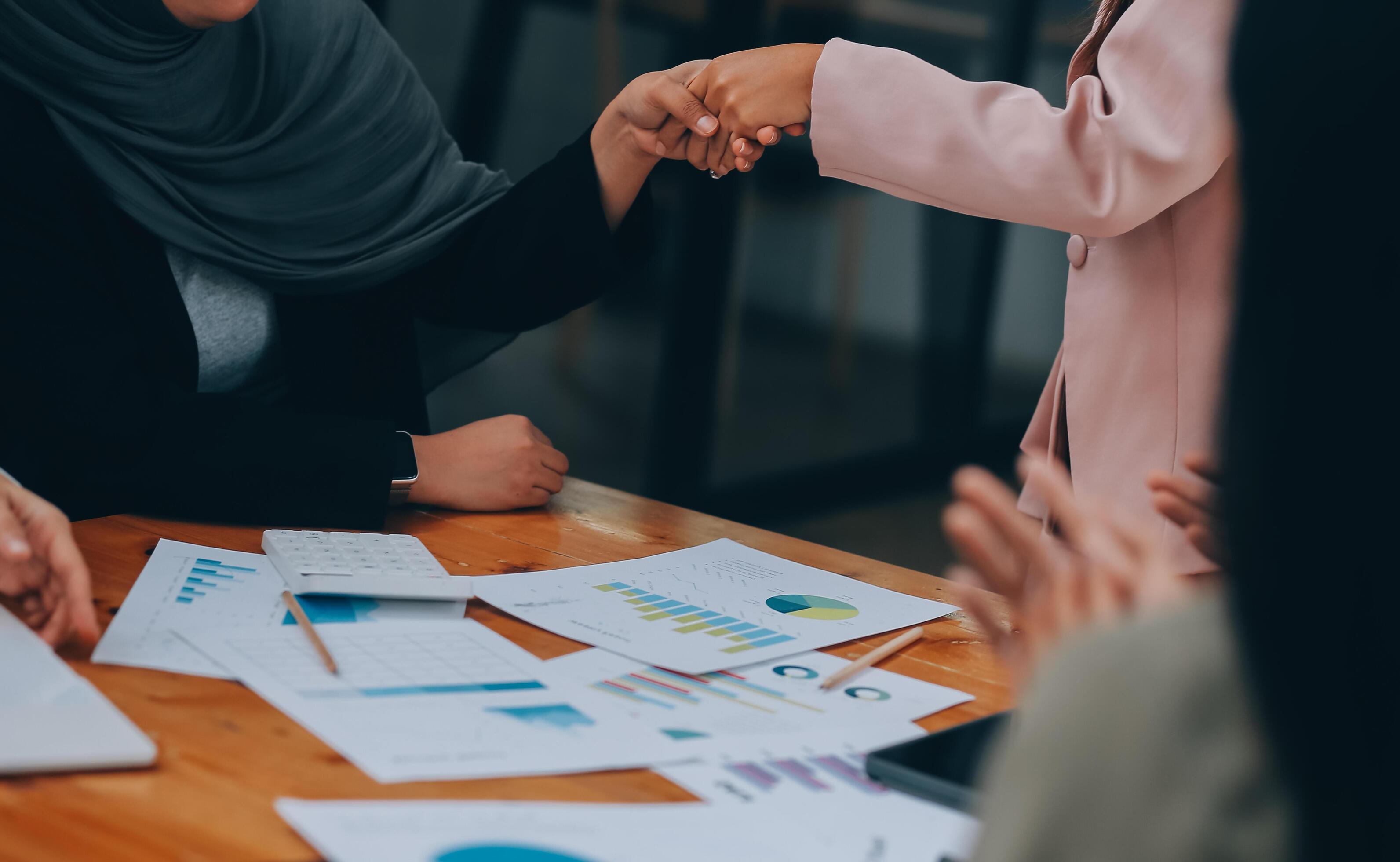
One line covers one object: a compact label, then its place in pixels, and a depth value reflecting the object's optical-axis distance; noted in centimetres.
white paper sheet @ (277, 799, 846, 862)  188
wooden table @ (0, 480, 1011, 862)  189
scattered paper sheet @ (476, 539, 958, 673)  214
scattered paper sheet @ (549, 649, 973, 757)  203
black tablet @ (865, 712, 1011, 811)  196
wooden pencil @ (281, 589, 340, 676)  205
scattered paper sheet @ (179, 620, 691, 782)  197
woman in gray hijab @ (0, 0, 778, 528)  233
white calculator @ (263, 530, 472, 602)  215
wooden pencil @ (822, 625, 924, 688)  210
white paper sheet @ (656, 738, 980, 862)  193
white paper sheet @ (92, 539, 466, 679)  206
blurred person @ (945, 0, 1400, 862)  113
